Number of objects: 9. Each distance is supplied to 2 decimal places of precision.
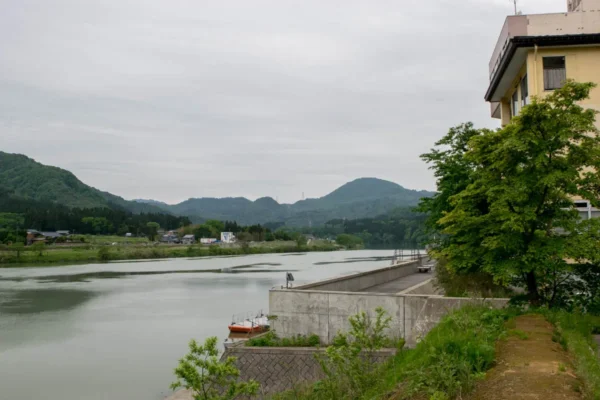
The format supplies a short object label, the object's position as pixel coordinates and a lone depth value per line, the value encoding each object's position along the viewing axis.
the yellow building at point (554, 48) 19.02
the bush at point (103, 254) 116.70
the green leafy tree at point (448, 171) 20.53
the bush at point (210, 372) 8.26
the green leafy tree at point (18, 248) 111.31
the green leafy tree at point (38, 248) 113.09
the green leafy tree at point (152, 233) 182.09
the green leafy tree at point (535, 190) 11.91
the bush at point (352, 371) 8.74
